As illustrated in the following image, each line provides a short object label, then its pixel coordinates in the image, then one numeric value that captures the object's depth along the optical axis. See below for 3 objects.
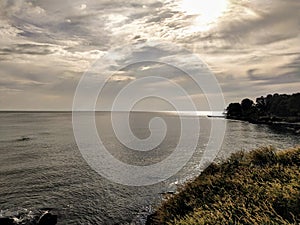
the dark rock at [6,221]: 21.38
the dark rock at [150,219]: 19.03
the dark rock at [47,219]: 21.38
